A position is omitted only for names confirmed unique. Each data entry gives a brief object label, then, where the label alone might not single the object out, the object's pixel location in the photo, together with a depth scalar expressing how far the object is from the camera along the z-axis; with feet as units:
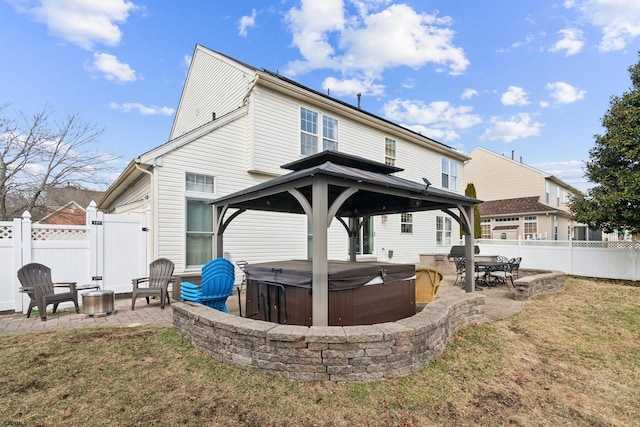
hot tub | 14.14
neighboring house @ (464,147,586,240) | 69.67
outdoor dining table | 31.58
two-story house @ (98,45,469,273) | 25.05
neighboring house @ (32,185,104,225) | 49.69
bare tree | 43.86
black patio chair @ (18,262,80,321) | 17.88
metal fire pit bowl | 18.83
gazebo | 12.91
